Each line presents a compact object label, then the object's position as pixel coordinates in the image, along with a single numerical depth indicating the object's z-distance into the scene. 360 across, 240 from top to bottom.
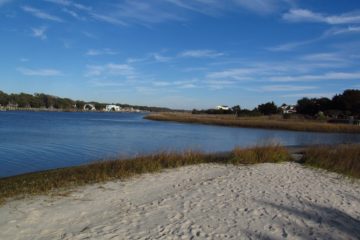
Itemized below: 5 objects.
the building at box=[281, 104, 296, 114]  151.39
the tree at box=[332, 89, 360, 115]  85.12
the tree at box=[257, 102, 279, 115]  112.64
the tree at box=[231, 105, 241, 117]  141.41
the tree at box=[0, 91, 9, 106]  196.38
